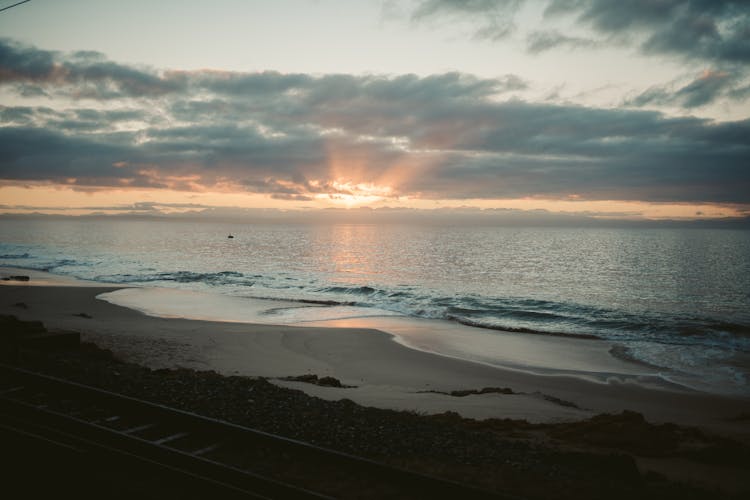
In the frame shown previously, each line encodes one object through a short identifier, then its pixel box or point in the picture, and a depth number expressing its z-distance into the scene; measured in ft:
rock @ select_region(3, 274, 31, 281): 121.00
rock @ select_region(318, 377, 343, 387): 41.34
